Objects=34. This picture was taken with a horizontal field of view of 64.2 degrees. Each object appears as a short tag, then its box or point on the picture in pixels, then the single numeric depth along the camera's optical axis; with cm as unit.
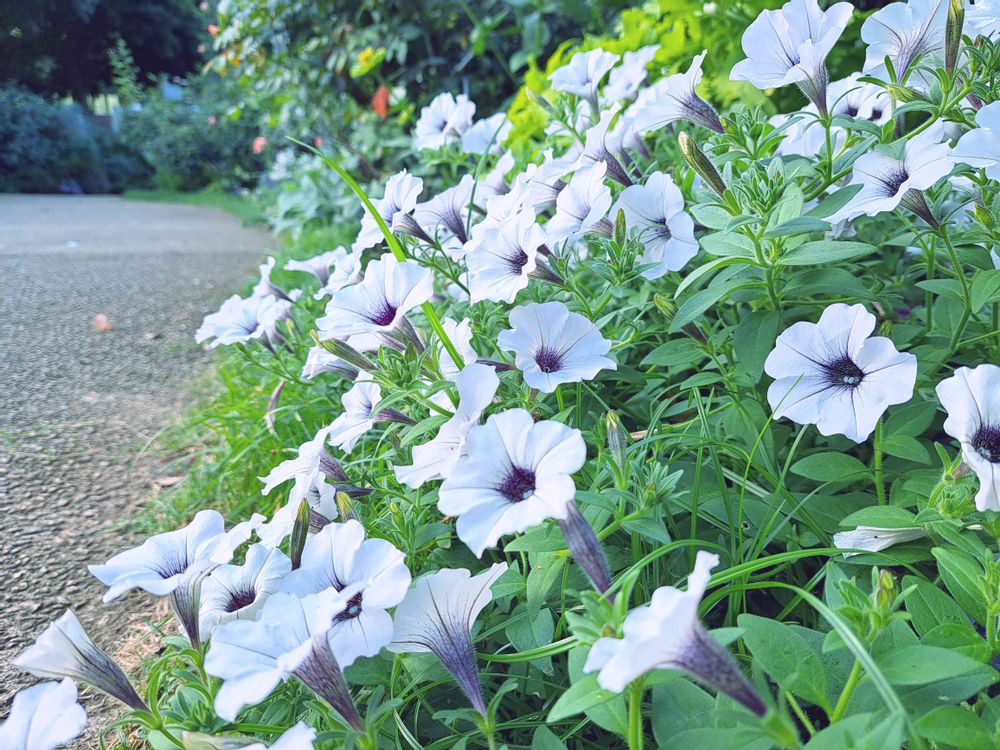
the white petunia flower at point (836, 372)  31
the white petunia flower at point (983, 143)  32
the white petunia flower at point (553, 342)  33
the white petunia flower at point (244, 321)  50
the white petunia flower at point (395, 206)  44
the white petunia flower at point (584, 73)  56
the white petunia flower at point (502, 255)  37
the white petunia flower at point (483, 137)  60
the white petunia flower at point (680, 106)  41
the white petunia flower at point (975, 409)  27
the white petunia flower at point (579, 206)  39
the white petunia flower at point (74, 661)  27
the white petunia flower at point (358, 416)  36
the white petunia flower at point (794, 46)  37
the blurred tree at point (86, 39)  508
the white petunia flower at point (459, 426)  30
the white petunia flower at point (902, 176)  34
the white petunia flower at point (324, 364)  43
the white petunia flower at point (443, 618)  29
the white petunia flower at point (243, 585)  31
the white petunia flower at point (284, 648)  25
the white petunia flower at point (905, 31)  37
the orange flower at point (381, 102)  127
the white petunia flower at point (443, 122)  62
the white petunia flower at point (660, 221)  39
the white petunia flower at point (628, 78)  58
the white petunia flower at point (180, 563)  30
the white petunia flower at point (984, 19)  36
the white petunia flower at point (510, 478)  25
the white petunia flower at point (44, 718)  25
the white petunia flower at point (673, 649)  20
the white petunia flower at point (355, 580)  26
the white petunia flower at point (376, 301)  36
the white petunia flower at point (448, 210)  48
